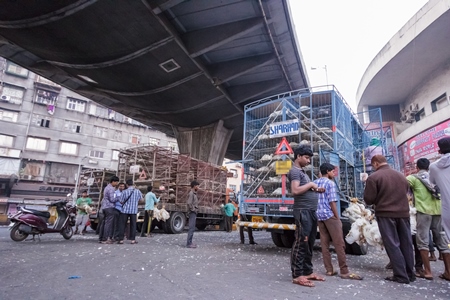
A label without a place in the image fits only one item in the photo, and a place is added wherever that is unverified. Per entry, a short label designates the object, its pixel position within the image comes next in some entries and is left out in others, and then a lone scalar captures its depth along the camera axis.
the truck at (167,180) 11.67
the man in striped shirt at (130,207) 7.77
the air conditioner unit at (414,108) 28.84
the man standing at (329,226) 4.05
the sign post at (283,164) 6.26
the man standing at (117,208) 7.82
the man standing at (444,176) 3.39
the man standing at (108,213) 7.77
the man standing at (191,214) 7.14
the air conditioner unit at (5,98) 28.94
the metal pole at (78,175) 29.91
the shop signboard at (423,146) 21.80
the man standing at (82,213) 9.98
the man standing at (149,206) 9.62
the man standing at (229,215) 13.66
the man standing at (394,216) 3.83
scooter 7.54
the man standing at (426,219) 4.16
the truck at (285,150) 6.35
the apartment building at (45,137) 28.48
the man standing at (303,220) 3.55
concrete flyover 10.25
